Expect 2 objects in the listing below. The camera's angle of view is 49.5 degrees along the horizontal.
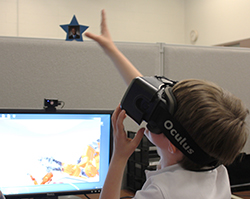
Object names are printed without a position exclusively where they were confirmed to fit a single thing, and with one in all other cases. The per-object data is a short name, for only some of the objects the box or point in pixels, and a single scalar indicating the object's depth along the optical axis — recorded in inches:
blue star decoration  41.9
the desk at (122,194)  43.2
